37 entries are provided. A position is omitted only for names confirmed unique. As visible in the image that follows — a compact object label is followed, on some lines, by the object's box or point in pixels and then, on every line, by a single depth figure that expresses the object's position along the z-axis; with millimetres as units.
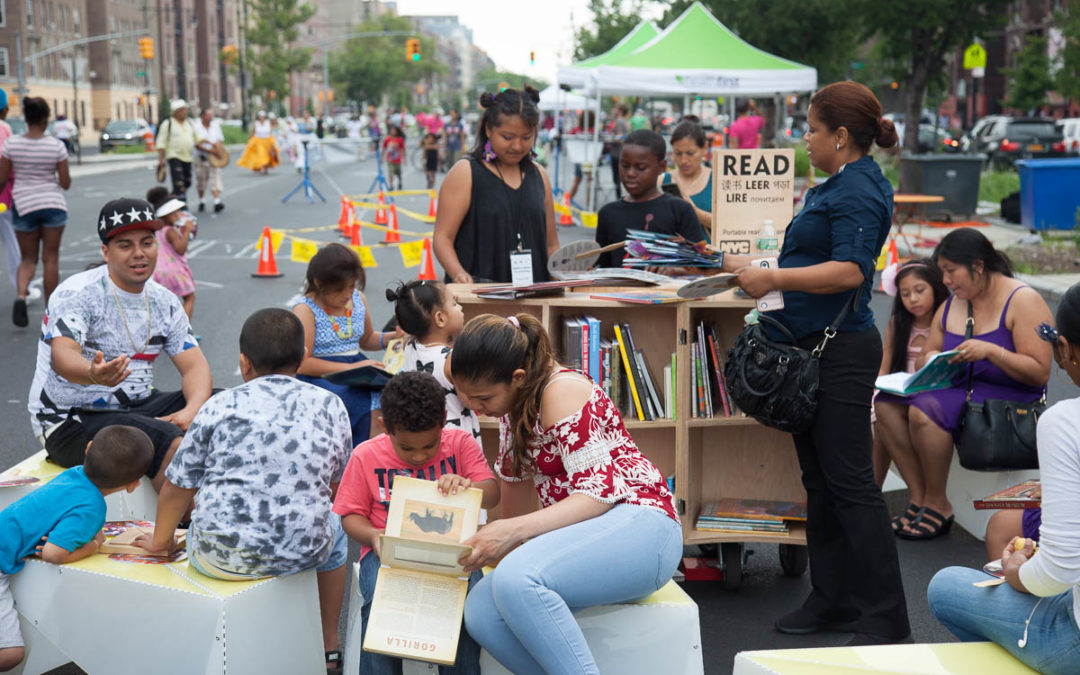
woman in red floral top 3287
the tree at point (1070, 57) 21242
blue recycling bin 17562
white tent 32500
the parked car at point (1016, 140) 34250
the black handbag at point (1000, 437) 5309
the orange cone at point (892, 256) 12883
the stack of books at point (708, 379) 4934
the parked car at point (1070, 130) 36000
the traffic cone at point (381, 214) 21109
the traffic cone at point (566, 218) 20688
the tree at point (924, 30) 28344
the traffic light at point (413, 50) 44469
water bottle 5180
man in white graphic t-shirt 4676
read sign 5273
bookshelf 4844
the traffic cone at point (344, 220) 18406
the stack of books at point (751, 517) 4914
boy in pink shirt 3543
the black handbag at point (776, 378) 4148
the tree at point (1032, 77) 32156
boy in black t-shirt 5738
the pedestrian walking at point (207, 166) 20906
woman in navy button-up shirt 4016
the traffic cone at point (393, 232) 17788
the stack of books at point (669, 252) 4750
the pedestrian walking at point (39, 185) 10031
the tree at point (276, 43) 85625
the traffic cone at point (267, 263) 13969
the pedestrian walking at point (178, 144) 18250
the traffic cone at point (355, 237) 17188
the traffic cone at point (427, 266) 11659
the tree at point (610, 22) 59312
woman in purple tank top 5316
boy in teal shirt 3771
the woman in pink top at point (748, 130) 18531
